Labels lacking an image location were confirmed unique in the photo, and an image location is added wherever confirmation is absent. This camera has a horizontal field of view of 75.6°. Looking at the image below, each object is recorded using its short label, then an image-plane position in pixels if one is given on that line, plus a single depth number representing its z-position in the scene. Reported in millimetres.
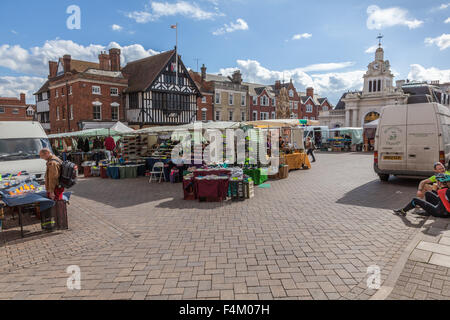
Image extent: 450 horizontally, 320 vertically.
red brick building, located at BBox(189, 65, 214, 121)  39634
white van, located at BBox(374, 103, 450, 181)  9617
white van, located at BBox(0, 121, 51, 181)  8797
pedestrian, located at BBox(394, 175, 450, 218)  6227
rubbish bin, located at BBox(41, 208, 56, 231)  5969
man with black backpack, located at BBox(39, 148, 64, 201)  5914
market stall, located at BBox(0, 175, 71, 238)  5629
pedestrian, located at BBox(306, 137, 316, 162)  18641
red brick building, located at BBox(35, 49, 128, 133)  29109
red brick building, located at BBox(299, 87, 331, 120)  62594
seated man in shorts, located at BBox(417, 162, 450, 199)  6879
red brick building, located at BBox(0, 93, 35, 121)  52688
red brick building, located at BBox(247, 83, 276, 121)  49656
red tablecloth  8375
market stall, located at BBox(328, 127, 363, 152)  31453
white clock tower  40750
